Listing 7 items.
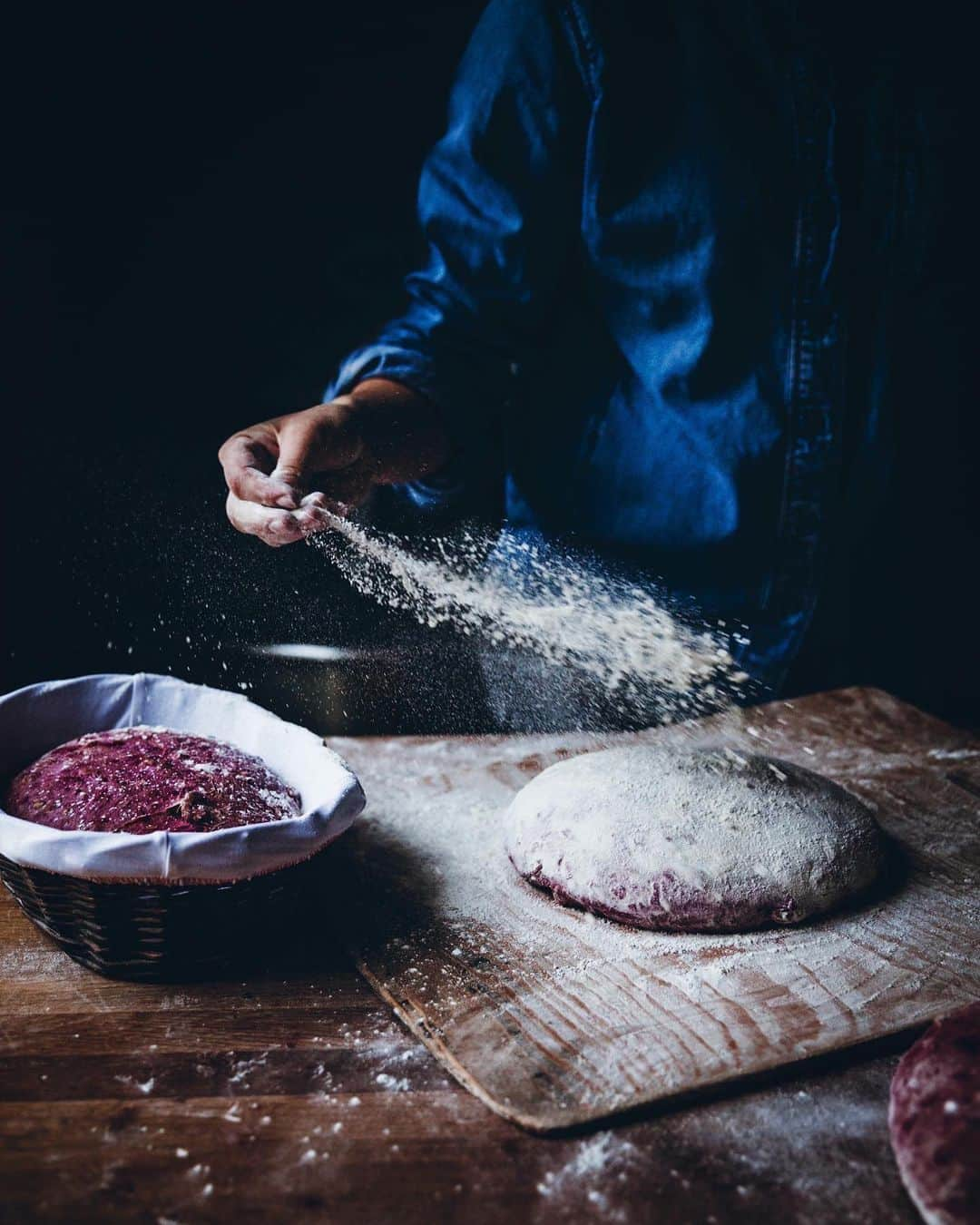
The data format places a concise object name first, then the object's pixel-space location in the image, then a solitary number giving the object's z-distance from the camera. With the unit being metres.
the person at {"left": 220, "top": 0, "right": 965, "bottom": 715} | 1.63
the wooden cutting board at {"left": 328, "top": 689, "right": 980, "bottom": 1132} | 0.89
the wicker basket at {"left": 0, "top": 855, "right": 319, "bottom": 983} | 0.96
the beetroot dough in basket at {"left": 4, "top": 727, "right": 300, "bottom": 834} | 1.05
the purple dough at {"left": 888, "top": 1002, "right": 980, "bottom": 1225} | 0.72
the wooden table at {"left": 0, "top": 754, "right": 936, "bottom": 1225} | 0.75
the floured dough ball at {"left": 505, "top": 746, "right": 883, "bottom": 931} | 1.10
